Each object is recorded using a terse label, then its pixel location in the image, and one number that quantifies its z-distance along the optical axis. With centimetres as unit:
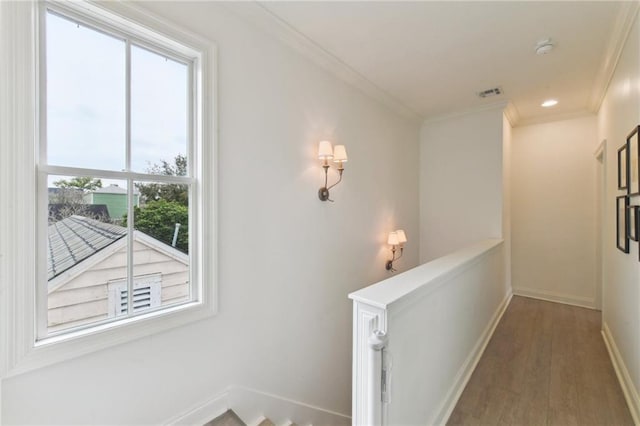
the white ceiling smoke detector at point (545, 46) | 227
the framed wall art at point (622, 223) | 207
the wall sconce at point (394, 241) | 340
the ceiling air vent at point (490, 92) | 318
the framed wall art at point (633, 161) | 183
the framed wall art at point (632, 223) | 184
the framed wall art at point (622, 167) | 215
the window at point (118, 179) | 126
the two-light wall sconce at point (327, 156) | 242
